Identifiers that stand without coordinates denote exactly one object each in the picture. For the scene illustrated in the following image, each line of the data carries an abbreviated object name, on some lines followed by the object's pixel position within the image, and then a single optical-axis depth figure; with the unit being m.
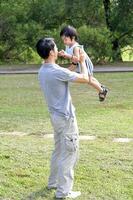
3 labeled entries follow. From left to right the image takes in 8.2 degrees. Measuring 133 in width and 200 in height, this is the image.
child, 9.07
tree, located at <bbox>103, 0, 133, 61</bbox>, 45.16
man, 8.55
